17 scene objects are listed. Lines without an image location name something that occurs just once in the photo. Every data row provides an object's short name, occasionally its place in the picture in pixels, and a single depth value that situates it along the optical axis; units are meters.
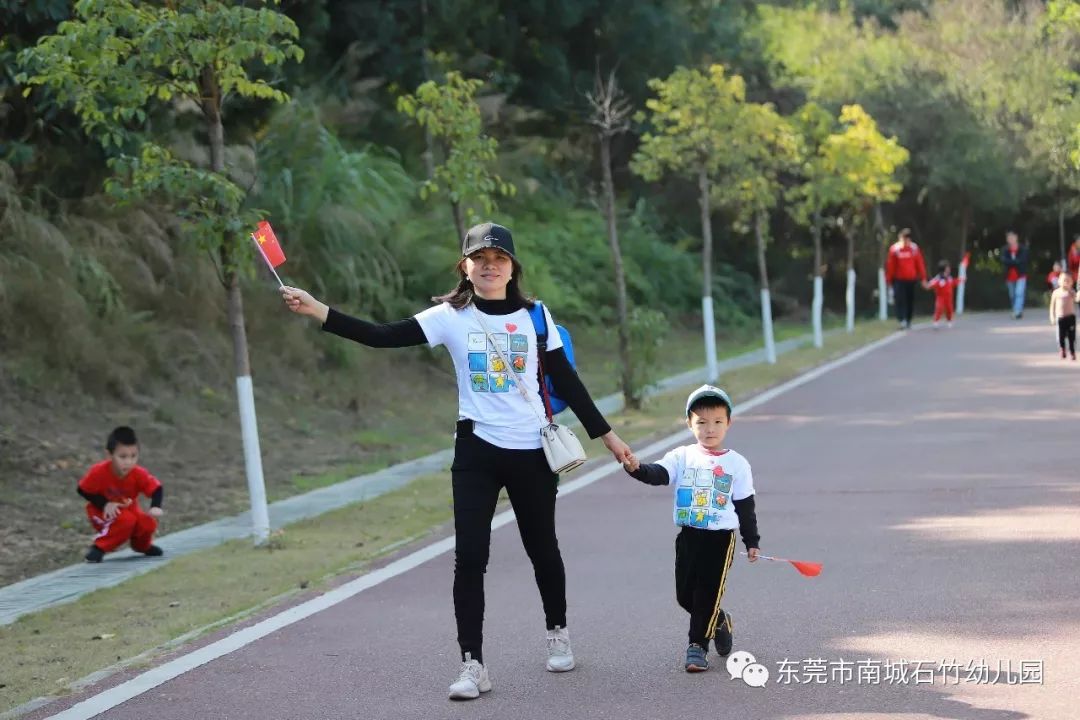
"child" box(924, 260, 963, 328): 36.38
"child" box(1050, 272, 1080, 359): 24.53
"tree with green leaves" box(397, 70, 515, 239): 16.80
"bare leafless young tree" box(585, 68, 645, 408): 21.31
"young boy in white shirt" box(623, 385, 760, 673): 7.40
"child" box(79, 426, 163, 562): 12.05
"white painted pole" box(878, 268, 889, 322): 43.25
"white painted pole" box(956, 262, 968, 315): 46.32
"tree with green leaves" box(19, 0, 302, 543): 12.11
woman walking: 7.31
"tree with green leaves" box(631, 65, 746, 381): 26.30
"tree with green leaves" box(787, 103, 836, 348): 35.59
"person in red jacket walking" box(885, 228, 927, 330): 34.91
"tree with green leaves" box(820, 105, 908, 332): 35.72
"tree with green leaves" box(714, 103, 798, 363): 27.17
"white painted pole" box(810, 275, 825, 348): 32.31
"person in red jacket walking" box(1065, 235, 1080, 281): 35.47
